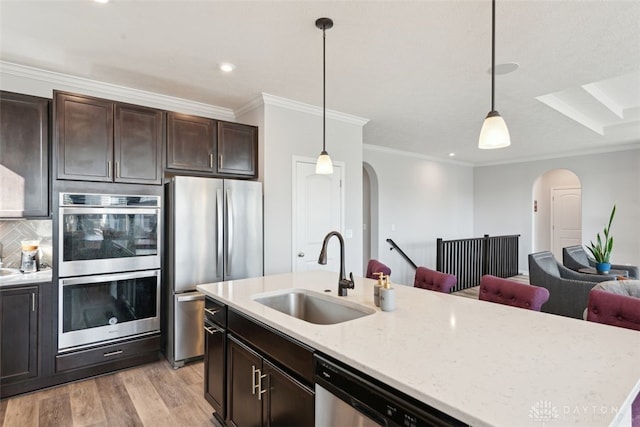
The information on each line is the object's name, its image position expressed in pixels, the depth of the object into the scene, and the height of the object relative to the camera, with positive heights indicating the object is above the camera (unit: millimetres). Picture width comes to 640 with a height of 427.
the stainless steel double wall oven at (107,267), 2875 -485
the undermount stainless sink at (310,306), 2087 -609
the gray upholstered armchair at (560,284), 3848 -841
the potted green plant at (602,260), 4539 -639
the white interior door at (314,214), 4016 -10
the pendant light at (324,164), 2678 +385
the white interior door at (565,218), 8062 -114
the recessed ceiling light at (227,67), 2953 +1283
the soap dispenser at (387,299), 1816 -458
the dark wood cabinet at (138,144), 3121 +648
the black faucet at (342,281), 2119 -424
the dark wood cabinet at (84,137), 2864 +657
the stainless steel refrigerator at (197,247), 3186 -326
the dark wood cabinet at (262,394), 1504 -902
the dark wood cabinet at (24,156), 2725 +466
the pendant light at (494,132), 1708 +411
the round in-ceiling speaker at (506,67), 2928 +1276
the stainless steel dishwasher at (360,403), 1032 -643
